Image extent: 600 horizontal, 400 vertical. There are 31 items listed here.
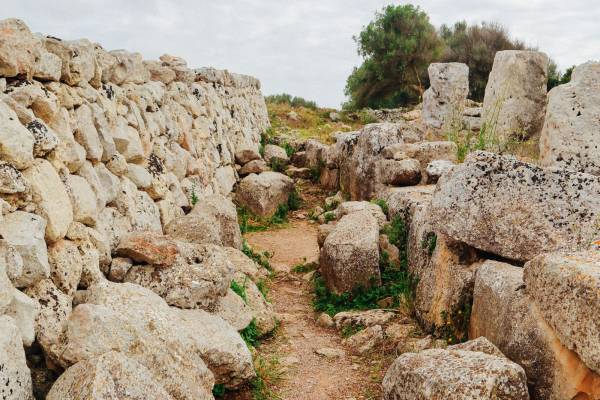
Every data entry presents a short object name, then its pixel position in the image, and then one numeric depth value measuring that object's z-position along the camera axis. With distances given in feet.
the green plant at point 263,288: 26.29
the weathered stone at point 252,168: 44.93
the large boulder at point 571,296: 12.42
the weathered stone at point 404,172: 33.83
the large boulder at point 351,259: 25.20
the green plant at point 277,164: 49.62
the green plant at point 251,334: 21.13
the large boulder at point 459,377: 13.25
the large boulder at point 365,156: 40.04
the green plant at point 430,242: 22.12
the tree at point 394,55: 93.81
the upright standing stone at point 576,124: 22.45
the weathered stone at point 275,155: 50.48
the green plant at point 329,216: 35.84
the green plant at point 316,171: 48.49
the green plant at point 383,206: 30.82
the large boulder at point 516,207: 17.81
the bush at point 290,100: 97.25
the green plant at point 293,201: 42.83
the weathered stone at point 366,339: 21.08
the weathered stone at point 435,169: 31.71
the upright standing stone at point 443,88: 49.65
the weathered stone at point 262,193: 40.22
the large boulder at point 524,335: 13.29
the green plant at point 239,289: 23.12
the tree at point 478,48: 92.99
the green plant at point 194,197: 31.55
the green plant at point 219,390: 17.01
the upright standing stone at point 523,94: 35.96
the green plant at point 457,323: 18.81
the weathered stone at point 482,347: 15.12
